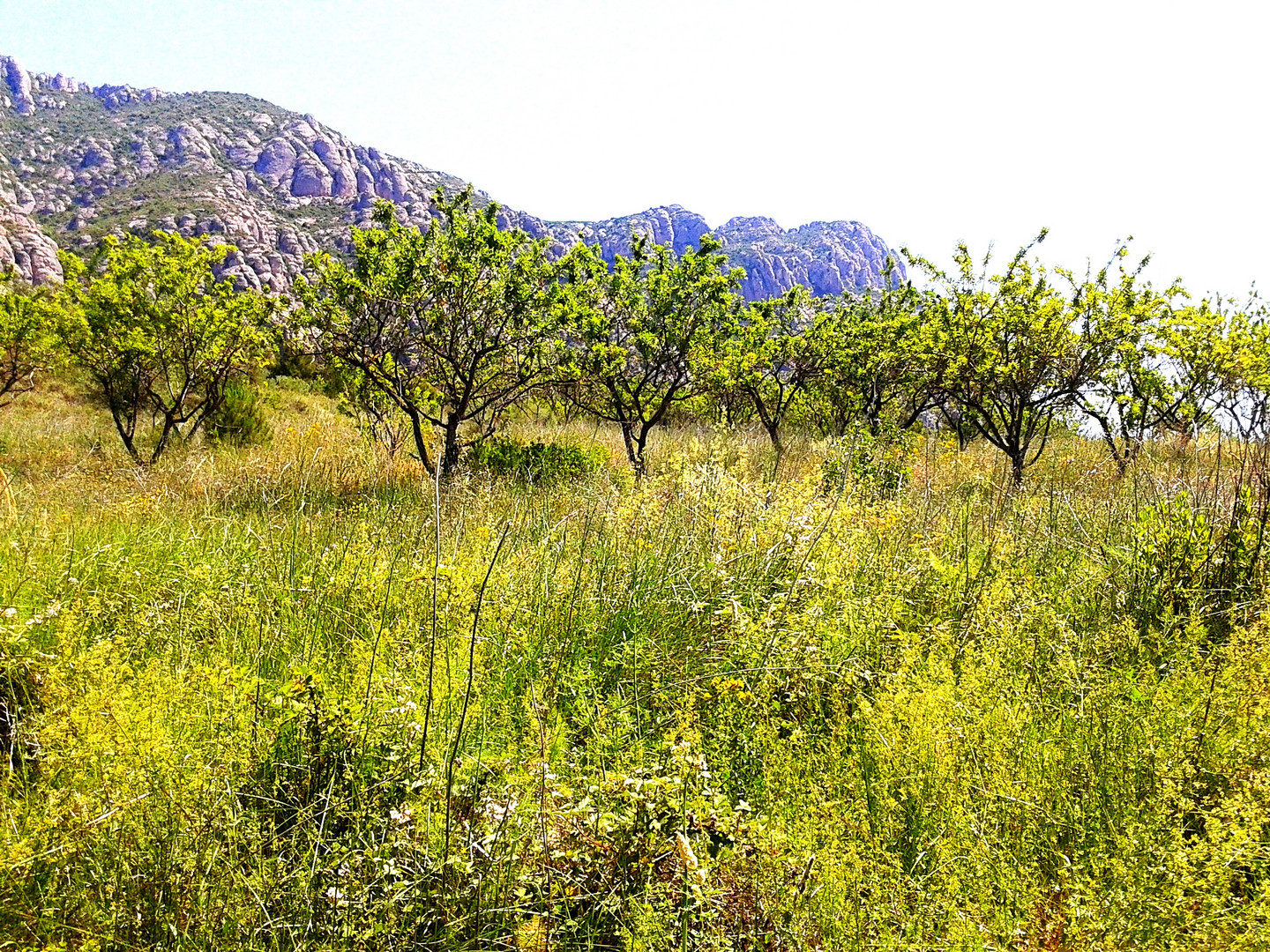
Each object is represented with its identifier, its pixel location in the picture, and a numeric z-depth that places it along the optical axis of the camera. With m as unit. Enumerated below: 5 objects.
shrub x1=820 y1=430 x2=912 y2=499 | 5.93
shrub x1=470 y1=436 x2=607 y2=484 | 7.70
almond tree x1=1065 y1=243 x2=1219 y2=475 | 7.11
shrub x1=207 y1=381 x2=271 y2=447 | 11.08
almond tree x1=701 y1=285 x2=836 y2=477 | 10.35
